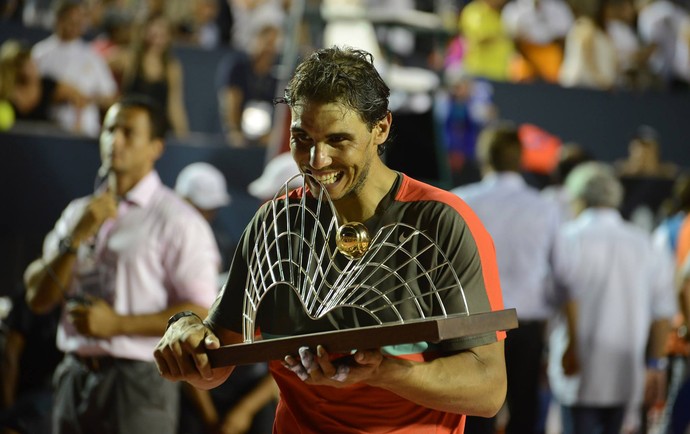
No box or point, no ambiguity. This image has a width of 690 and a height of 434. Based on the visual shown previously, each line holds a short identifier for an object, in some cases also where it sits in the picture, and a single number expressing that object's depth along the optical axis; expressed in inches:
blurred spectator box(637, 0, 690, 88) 830.5
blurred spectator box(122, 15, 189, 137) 612.4
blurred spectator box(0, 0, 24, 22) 673.6
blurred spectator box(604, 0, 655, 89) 810.8
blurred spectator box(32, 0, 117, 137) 606.9
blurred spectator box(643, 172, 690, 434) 433.1
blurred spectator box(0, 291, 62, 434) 375.9
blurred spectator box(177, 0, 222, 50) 717.9
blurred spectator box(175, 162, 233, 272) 490.9
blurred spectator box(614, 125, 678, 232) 653.5
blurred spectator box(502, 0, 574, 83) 803.4
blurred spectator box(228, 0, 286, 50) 753.6
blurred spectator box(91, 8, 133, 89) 651.5
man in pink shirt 282.8
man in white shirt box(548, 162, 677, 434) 432.5
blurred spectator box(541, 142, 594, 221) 579.2
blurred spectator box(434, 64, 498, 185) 661.9
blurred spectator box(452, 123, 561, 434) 423.2
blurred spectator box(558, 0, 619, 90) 779.4
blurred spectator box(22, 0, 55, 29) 695.1
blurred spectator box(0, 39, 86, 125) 553.0
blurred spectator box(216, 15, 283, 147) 673.6
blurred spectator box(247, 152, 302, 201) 430.1
